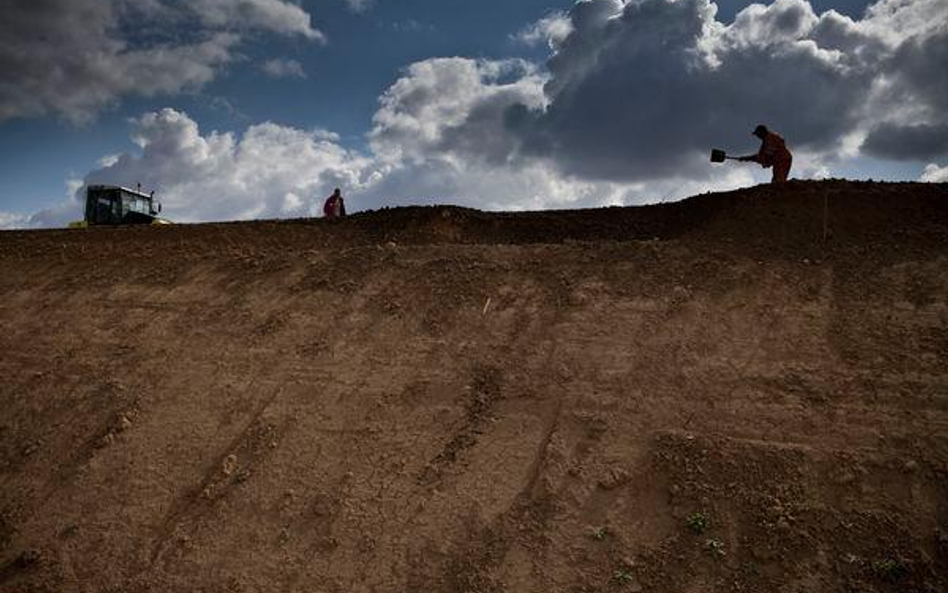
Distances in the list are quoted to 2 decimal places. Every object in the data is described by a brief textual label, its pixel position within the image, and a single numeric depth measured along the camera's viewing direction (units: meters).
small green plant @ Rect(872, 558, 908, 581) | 5.23
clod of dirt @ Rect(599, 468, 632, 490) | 6.39
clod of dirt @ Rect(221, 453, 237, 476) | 7.56
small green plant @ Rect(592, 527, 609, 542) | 6.00
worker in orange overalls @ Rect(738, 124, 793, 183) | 11.07
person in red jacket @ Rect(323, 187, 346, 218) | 15.97
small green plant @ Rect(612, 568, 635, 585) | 5.64
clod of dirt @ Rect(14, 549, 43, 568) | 7.19
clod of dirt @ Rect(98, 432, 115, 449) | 8.38
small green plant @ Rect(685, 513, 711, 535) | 5.86
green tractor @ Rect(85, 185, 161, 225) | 18.64
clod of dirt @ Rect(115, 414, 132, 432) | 8.52
